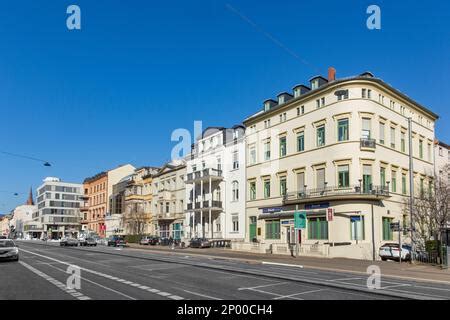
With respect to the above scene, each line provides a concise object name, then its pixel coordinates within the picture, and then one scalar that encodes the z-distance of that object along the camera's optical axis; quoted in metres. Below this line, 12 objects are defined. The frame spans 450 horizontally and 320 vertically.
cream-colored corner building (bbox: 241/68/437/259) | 38.16
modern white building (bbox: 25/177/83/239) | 145.88
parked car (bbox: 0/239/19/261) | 26.48
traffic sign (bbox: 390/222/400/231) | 28.50
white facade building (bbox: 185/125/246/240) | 53.28
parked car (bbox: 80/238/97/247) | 63.88
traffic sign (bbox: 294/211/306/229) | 34.29
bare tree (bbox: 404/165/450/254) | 34.09
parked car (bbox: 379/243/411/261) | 34.09
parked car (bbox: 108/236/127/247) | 61.09
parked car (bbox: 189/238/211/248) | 52.88
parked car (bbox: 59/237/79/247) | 63.75
